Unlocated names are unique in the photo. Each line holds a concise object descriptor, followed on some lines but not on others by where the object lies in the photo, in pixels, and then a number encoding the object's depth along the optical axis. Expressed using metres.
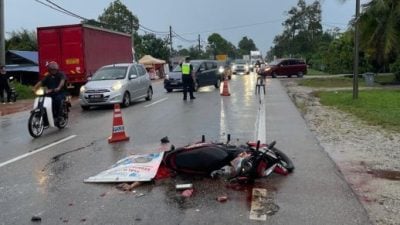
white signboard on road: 6.99
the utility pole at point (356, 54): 18.81
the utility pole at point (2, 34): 24.89
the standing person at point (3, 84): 22.81
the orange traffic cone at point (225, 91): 23.98
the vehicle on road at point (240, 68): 60.34
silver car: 18.50
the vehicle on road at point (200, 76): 27.88
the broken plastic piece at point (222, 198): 6.07
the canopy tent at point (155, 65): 56.06
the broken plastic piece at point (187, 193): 6.31
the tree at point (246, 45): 177.62
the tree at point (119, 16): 76.75
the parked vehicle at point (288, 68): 46.91
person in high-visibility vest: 21.69
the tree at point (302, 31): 106.31
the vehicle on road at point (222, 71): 32.55
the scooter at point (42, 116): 11.77
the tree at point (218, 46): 136.41
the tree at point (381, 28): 29.91
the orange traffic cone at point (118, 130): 10.90
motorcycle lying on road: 6.84
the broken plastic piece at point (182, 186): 6.57
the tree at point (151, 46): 75.81
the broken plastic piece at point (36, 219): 5.45
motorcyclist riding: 12.77
